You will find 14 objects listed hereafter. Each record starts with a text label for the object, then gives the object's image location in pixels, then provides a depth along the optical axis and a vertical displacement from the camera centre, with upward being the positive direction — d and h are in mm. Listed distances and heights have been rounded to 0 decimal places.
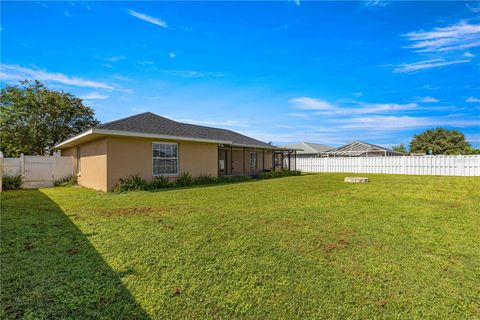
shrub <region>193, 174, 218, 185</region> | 12997 -1008
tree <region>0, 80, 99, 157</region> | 20000 +3751
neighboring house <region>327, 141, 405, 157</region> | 29375 +1328
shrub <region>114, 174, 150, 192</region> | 10213 -996
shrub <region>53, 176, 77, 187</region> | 13534 -1153
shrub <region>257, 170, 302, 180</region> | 17966 -1032
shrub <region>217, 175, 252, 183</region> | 14277 -1096
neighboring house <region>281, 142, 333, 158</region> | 33441 +1898
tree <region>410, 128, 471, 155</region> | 37969 +3090
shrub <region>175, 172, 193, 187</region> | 11955 -955
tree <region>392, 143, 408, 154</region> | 47759 +2696
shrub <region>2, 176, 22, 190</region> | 11445 -1015
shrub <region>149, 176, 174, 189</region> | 11038 -1005
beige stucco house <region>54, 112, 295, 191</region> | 10312 +570
